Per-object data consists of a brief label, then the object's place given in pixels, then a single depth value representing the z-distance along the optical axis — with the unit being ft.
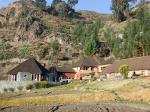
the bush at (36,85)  289.10
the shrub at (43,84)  292.53
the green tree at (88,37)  451.94
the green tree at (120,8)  600.80
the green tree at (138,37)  376.48
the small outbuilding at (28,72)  347.15
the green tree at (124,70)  286.72
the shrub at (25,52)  478.59
